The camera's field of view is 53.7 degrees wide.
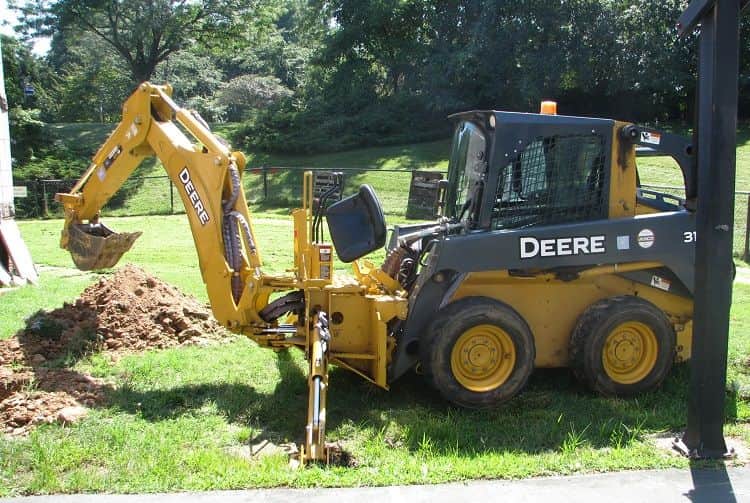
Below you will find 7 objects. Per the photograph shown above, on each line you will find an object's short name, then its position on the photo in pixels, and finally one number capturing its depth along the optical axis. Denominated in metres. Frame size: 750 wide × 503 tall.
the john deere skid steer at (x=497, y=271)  5.92
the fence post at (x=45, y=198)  23.12
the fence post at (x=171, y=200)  23.09
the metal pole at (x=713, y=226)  4.73
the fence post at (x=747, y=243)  14.03
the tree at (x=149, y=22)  32.56
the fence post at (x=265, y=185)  23.67
